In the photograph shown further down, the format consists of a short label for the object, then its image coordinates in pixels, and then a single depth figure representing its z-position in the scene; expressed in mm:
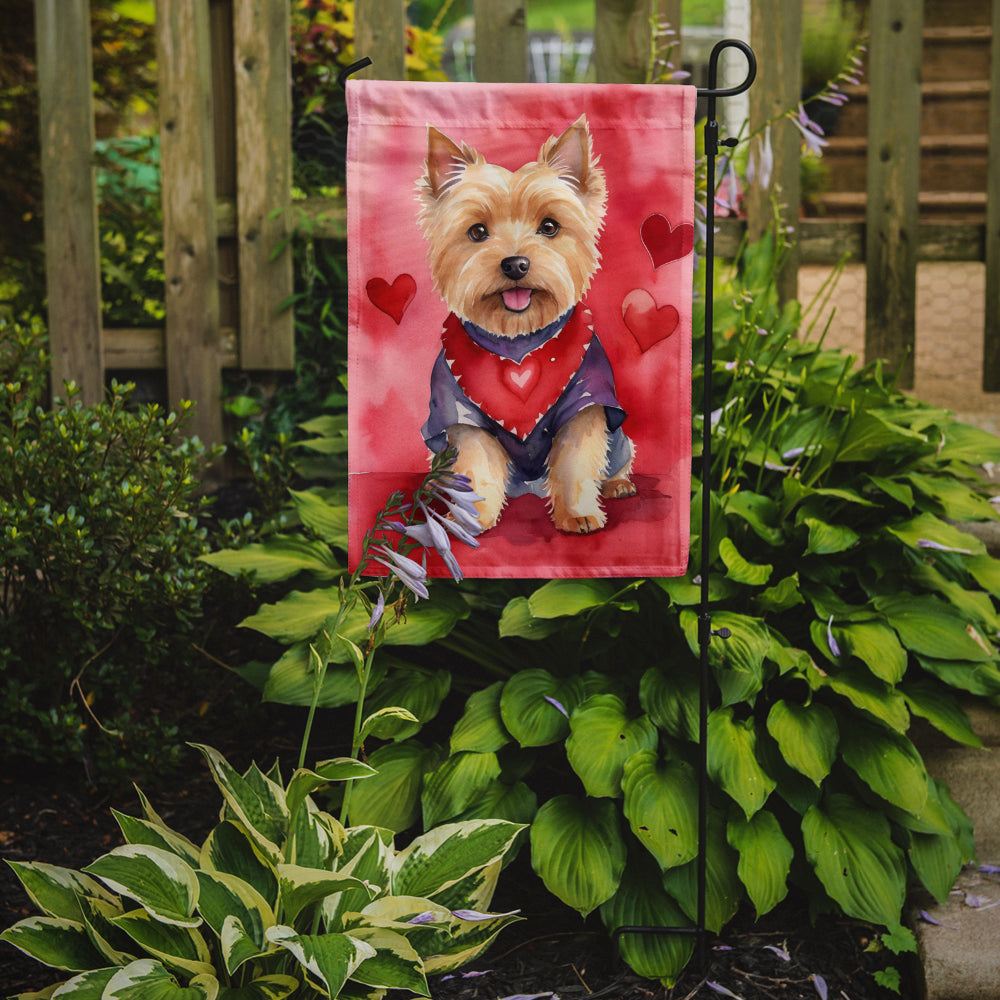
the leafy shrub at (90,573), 2137
